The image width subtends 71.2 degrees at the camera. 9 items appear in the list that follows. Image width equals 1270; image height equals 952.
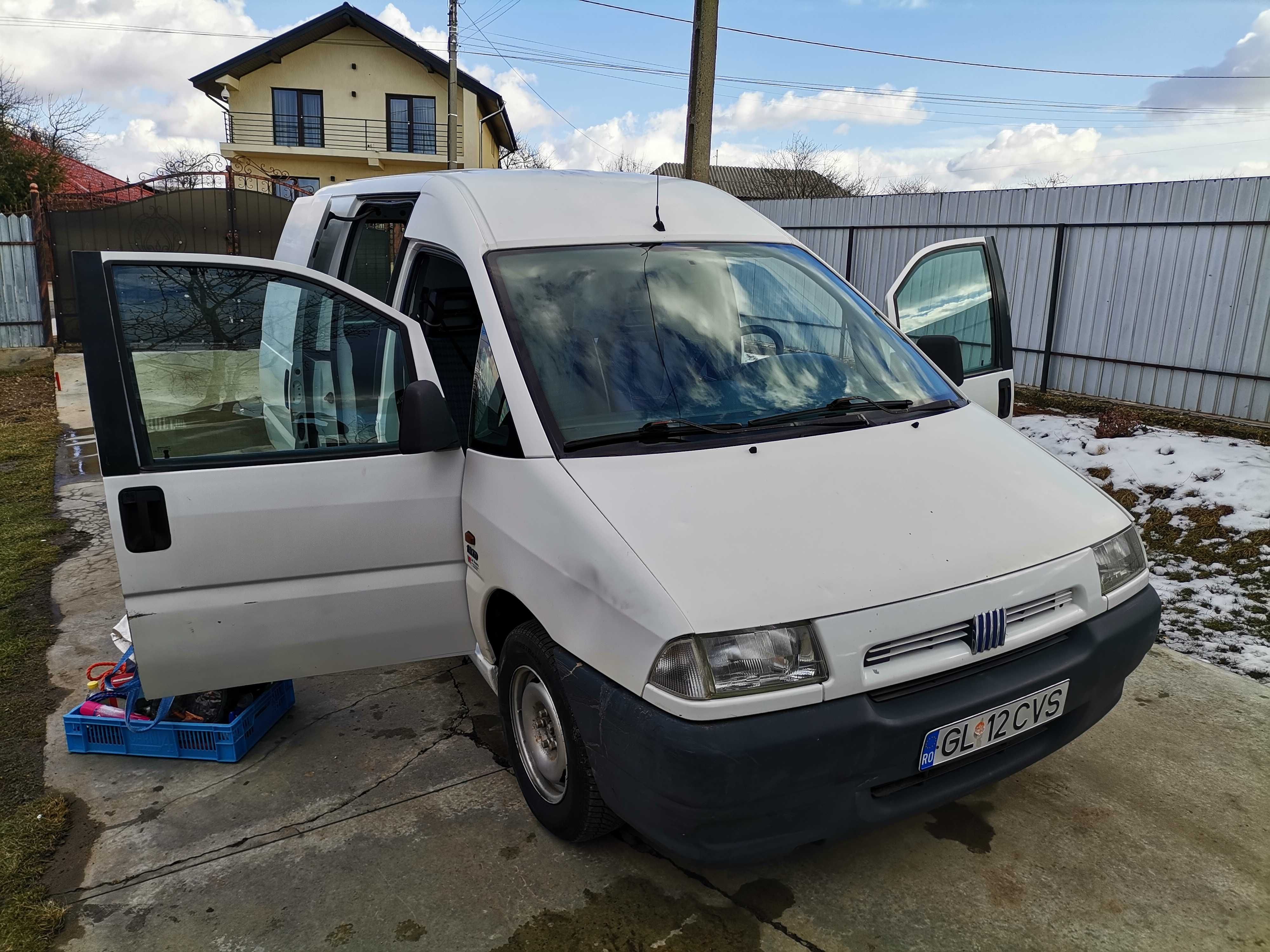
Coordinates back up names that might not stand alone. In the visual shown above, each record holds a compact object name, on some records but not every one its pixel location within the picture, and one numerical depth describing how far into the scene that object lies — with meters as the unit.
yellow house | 33.28
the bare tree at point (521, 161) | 50.12
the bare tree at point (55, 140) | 26.53
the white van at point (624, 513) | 2.24
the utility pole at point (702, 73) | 8.91
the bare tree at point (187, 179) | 17.45
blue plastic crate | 3.38
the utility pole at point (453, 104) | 23.31
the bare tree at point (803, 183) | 36.28
